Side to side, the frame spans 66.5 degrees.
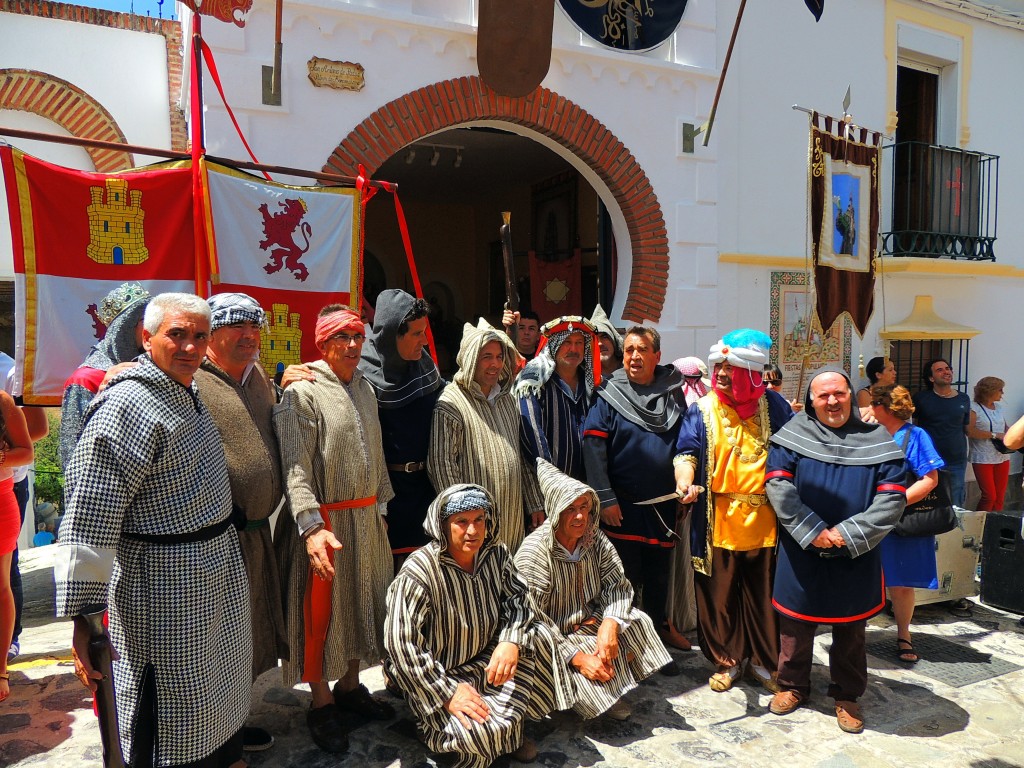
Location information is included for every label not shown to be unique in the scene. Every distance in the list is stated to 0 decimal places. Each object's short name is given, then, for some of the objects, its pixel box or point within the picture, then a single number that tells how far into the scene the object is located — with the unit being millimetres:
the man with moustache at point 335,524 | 2875
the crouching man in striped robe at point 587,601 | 3137
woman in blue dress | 3930
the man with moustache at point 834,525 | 3141
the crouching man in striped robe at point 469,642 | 2803
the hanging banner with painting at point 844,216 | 6044
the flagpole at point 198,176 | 3902
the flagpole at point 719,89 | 5738
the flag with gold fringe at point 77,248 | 3566
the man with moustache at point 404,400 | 3221
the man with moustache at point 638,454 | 3646
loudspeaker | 4672
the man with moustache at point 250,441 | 2666
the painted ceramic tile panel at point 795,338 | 6855
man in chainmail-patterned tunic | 2180
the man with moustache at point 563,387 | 3738
